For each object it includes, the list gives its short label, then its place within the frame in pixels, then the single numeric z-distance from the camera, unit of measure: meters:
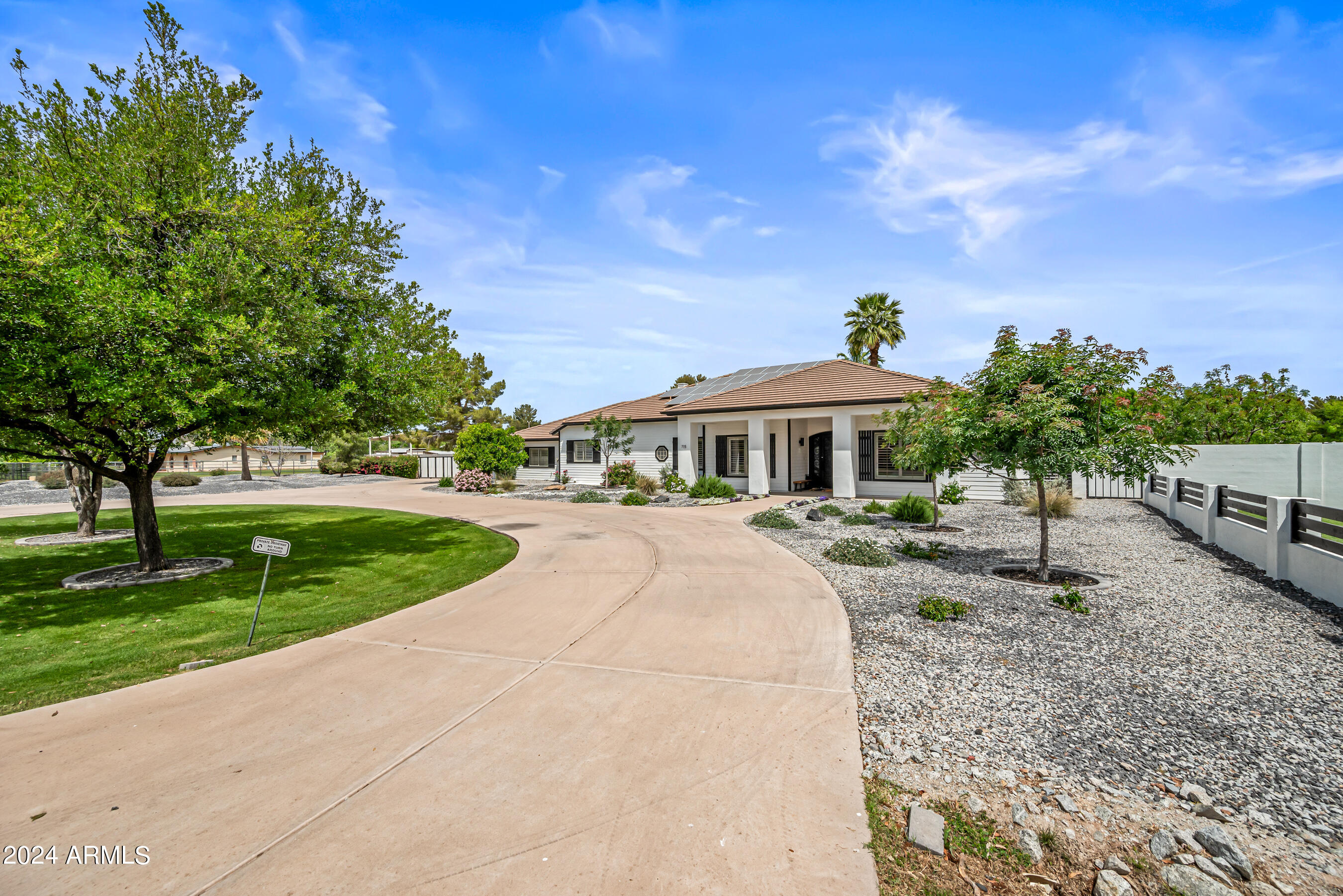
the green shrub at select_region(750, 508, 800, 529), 14.59
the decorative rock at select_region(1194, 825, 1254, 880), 2.73
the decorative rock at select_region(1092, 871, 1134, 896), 2.62
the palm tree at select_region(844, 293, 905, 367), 34.03
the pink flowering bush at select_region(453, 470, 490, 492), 28.03
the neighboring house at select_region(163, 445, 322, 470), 50.97
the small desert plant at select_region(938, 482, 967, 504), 17.80
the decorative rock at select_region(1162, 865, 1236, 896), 2.58
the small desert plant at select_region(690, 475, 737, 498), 21.83
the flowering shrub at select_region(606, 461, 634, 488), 26.00
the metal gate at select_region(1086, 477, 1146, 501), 19.34
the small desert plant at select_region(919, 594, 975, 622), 6.73
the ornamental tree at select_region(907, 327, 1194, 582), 7.83
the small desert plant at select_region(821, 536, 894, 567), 9.98
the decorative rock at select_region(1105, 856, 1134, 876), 2.77
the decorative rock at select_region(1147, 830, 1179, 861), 2.86
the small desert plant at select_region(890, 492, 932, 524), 15.17
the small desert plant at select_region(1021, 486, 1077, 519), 15.32
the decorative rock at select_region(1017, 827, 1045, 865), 2.87
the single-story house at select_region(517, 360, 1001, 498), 20.64
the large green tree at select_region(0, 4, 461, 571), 6.77
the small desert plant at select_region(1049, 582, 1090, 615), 7.00
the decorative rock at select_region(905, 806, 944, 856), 2.91
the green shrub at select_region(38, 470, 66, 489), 29.14
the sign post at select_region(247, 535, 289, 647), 6.21
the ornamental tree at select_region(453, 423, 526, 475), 27.92
